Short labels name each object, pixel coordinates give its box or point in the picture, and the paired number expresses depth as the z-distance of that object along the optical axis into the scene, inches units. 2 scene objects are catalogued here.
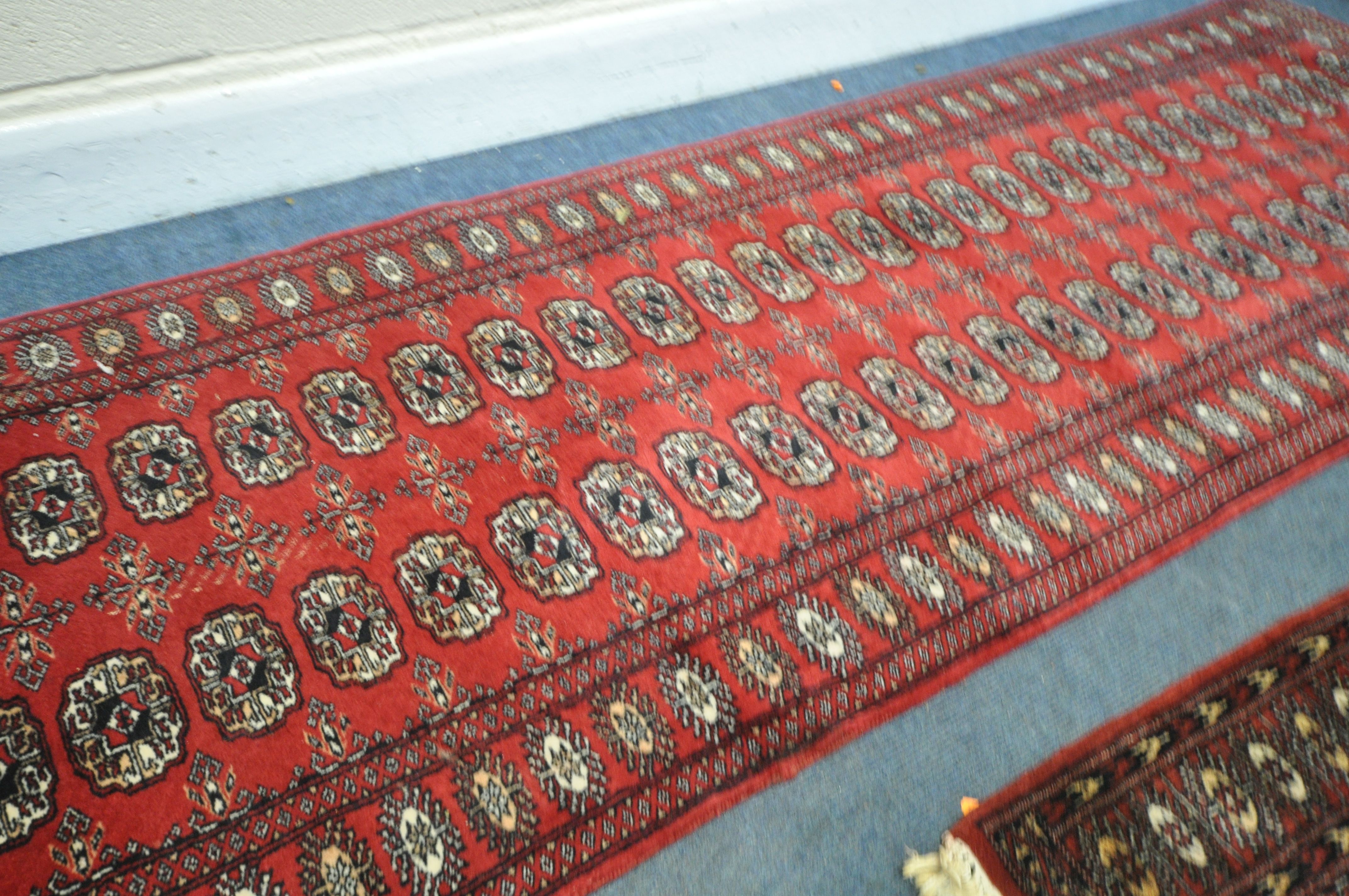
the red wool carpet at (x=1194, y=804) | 46.0
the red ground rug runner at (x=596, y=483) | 44.4
